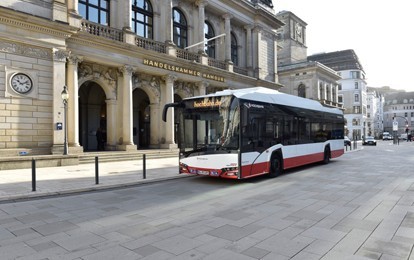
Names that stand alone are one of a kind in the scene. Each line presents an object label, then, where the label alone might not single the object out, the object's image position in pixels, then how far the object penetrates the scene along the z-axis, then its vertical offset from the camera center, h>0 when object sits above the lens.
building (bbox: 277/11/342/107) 53.56 +11.77
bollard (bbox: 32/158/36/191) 9.13 -1.20
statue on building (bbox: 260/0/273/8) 37.97 +17.14
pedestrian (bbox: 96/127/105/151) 23.66 -0.07
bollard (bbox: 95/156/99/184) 10.17 -1.29
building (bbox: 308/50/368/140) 85.31 +14.04
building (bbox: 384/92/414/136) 122.81 +9.66
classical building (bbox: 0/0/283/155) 16.34 +5.39
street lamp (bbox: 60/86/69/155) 16.47 +2.06
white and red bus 10.04 +0.07
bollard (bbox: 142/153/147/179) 11.65 -1.27
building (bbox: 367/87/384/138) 102.50 +7.36
